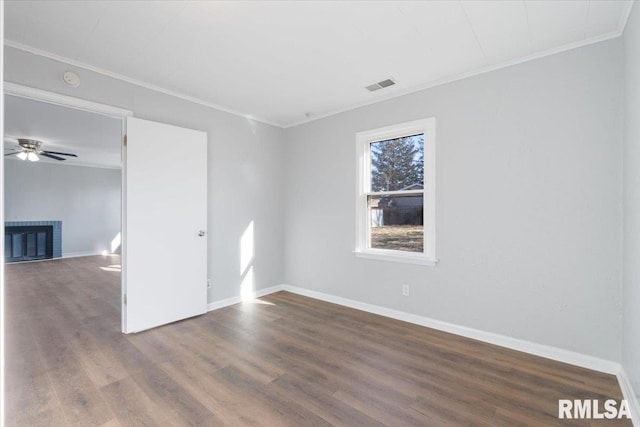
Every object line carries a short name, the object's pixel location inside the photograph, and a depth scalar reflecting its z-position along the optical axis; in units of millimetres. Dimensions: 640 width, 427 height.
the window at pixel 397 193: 3307
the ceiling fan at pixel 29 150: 5762
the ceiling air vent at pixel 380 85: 3209
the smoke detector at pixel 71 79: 2766
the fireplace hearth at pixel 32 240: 7387
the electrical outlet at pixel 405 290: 3453
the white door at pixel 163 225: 3121
